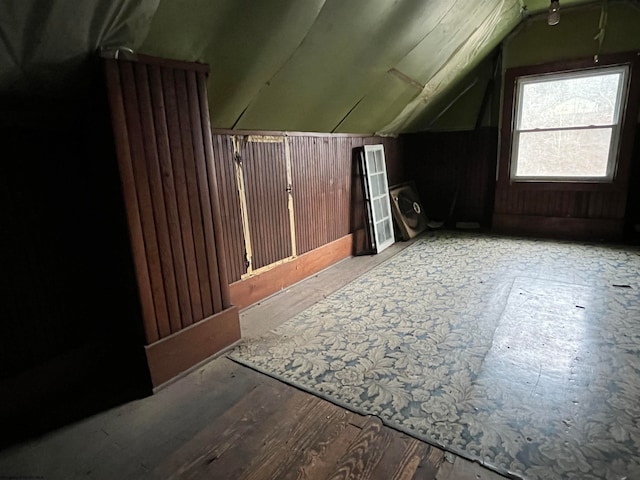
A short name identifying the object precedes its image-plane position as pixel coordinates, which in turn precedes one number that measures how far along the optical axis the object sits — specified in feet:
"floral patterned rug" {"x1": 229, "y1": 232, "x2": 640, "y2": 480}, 5.10
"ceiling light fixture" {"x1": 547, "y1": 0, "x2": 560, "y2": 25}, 12.19
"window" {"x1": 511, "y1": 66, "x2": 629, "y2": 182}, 14.53
